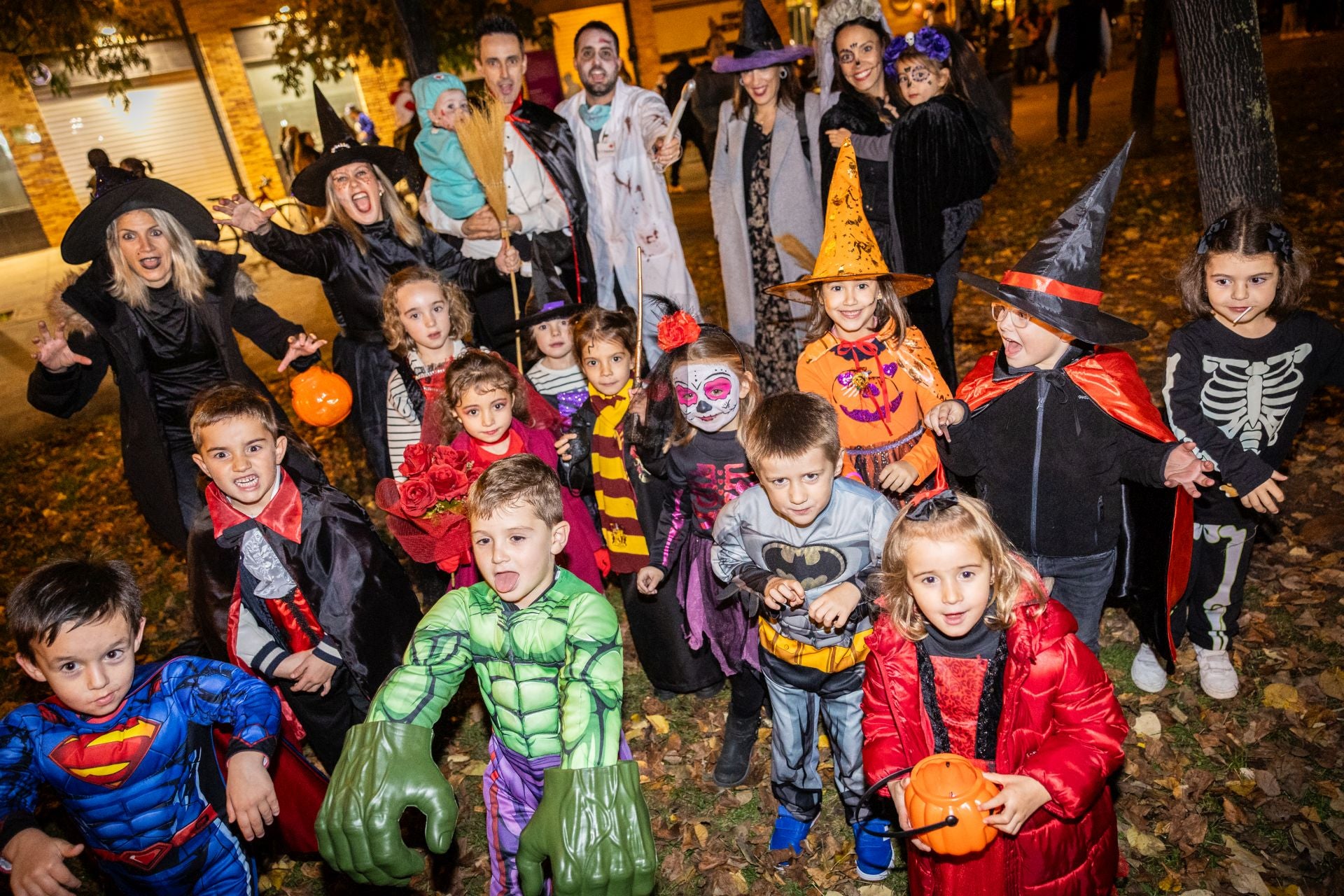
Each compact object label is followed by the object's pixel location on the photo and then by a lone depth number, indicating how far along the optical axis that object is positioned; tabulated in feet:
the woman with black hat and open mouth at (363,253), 15.66
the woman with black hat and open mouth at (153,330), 13.73
